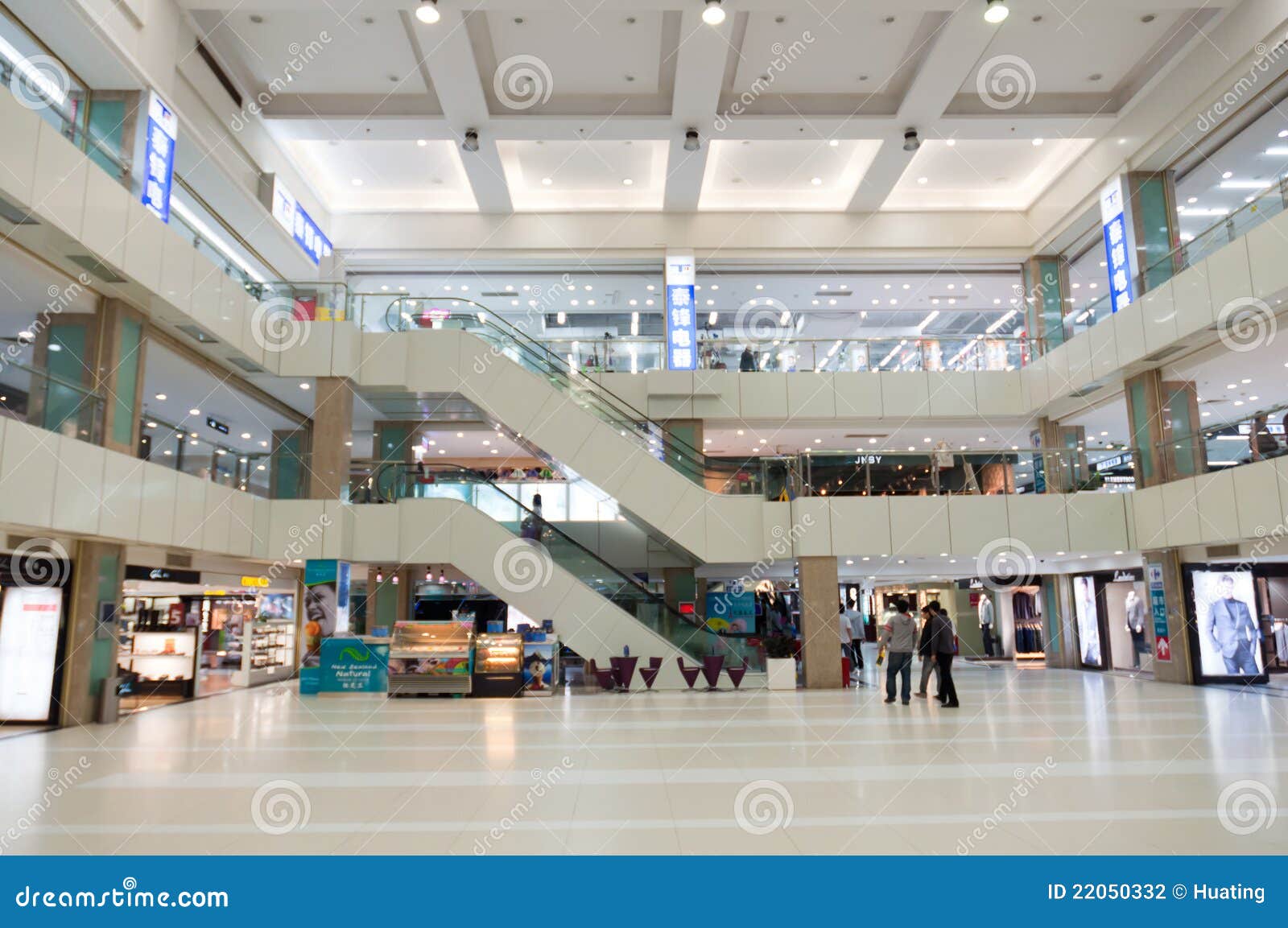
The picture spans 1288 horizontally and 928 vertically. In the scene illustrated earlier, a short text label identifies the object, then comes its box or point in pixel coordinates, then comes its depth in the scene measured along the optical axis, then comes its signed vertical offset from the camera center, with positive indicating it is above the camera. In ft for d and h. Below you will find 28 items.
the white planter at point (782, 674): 49.29 -4.74
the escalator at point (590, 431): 52.01 +10.86
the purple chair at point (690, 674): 49.37 -4.69
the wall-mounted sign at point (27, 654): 37.14 -2.17
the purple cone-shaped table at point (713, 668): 48.96 -4.31
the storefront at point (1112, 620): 59.52 -2.37
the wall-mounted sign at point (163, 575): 46.19 +1.70
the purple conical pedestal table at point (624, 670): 48.67 -4.34
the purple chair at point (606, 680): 48.67 -4.87
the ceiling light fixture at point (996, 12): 45.85 +32.01
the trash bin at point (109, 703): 38.68 -4.57
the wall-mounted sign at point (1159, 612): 52.60 -1.58
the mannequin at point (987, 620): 81.05 -2.88
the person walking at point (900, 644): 40.55 -2.53
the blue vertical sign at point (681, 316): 68.49 +23.54
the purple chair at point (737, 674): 49.29 -4.74
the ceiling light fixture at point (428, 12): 45.88 +32.38
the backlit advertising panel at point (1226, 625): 50.06 -2.33
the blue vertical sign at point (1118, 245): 56.08 +23.52
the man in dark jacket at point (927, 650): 40.06 -2.83
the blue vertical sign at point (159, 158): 42.60 +23.57
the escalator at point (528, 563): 50.62 +2.24
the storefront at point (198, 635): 48.96 -2.22
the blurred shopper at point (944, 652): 39.09 -2.86
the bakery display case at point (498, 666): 46.80 -3.80
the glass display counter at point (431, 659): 46.96 -3.38
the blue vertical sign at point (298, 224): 60.18 +29.05
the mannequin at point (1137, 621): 59.16 -2.38
